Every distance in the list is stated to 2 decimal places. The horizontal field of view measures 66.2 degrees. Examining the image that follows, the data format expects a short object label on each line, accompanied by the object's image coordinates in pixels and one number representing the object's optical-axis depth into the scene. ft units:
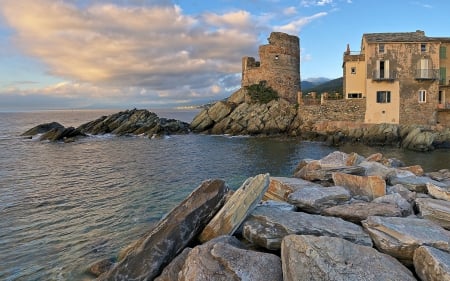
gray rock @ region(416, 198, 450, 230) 23.99
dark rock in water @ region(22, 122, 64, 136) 163.25
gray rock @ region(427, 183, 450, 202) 29.28
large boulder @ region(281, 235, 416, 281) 15.78
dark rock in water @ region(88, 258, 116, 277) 25.94
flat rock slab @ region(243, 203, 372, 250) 20.30
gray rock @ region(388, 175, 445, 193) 33.60
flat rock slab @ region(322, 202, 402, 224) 23.67
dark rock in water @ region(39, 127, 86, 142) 137.48
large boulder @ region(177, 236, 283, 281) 16.89
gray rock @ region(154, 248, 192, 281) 19.29
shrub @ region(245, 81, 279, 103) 150.61
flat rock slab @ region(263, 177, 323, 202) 31.04
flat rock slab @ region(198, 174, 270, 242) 21.79
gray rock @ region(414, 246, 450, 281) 15.67
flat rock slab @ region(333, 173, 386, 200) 30.07
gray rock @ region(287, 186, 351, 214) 25.96
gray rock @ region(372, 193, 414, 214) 25.54
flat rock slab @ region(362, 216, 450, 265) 18.80
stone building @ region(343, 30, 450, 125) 119.75
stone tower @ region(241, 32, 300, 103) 158.10
